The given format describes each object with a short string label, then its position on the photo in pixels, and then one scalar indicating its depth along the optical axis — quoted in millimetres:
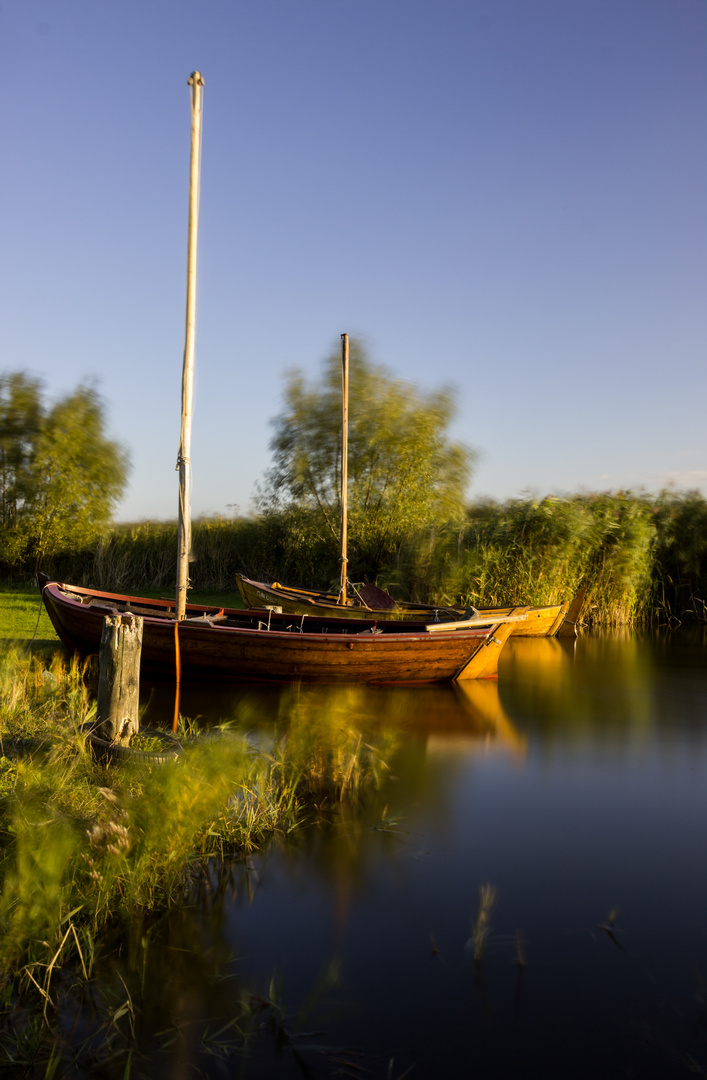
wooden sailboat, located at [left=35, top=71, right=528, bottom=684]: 9375
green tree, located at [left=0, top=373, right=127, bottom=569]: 23891
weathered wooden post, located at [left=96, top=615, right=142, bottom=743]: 5691
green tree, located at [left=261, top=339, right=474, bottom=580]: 20781
